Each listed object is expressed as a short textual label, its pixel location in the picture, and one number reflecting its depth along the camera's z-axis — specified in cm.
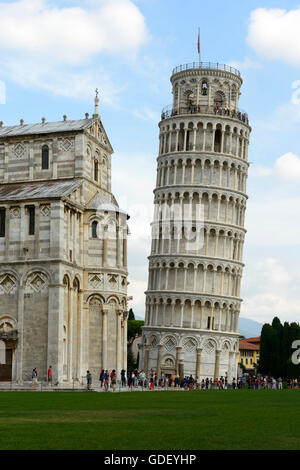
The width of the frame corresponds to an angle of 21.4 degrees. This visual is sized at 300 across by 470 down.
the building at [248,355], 17612
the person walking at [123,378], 5931
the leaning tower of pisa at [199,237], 9388
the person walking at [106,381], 5159
